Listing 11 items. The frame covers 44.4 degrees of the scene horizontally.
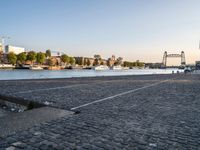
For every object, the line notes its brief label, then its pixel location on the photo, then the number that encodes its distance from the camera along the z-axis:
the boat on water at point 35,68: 114.12
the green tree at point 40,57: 133.38
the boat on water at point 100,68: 150.55
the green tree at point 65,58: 160.12
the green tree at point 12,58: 124.99
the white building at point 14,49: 173.62
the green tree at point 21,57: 126.56
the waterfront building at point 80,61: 191.38
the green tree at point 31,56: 127.88
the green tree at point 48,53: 150.45
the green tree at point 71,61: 166.20
